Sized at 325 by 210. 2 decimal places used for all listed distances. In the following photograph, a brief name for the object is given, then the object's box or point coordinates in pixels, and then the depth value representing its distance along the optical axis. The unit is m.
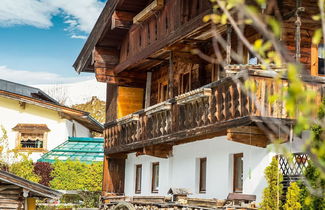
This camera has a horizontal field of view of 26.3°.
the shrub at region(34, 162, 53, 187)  35.94
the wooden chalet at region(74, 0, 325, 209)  14.25
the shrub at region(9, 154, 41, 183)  34.94
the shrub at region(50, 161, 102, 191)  34.41
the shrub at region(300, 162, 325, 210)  10.05
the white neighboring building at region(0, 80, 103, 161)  39.28
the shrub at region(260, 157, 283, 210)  13.48
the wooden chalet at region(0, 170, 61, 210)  19.97
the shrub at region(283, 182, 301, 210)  12.81
